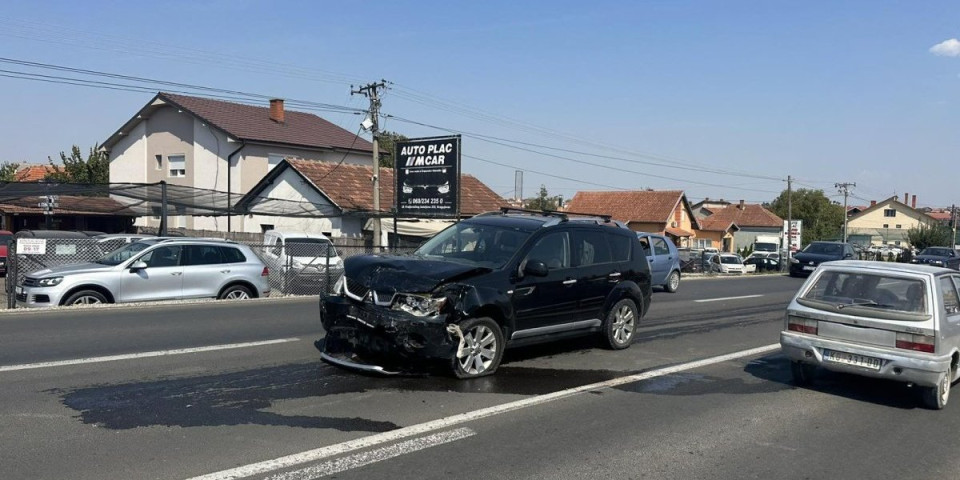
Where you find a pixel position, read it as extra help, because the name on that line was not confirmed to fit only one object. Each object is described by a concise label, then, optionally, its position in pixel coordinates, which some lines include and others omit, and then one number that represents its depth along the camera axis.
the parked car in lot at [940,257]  36.09
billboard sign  27.72
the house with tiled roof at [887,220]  98.75
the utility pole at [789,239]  46.66
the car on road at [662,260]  22.02
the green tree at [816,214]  97.50
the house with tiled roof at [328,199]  31.34
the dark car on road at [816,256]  32.59
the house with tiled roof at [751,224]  84.75
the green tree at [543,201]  75.74
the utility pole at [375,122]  29.69
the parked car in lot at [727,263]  41.62
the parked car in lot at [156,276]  13.58
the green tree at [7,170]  56.28
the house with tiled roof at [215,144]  39.34
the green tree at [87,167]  51.00
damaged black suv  7.92
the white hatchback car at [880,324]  7.68
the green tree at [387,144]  60.51
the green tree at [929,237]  72.94
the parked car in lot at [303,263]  19.02
